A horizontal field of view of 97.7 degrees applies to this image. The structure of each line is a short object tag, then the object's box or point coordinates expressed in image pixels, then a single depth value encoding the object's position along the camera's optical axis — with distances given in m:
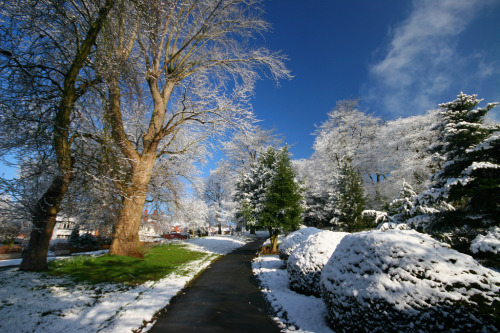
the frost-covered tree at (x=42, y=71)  3.40
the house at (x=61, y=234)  34.91
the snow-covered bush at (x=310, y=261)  5.94
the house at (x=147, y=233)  15.94
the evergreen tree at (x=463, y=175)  6.95
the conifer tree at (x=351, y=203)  17.19
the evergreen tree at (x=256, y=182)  18.81
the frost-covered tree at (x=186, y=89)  9.56
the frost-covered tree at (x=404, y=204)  10.16
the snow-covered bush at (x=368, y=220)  17.03
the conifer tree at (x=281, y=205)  15.59
